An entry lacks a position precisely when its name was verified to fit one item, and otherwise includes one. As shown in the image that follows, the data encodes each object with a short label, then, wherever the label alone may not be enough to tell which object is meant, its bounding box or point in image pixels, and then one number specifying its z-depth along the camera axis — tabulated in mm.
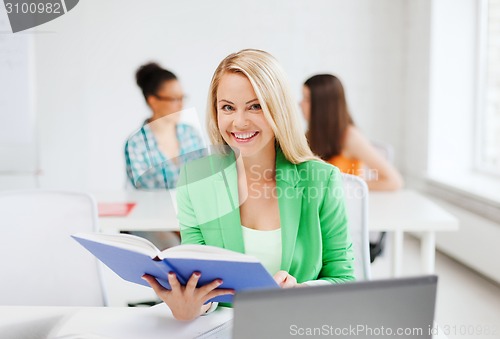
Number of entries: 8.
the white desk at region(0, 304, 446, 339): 1179
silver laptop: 725
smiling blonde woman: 1315
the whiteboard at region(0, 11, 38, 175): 4242
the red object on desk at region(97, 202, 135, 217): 2537
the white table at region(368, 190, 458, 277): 2322
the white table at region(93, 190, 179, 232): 2453
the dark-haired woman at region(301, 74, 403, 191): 2717
